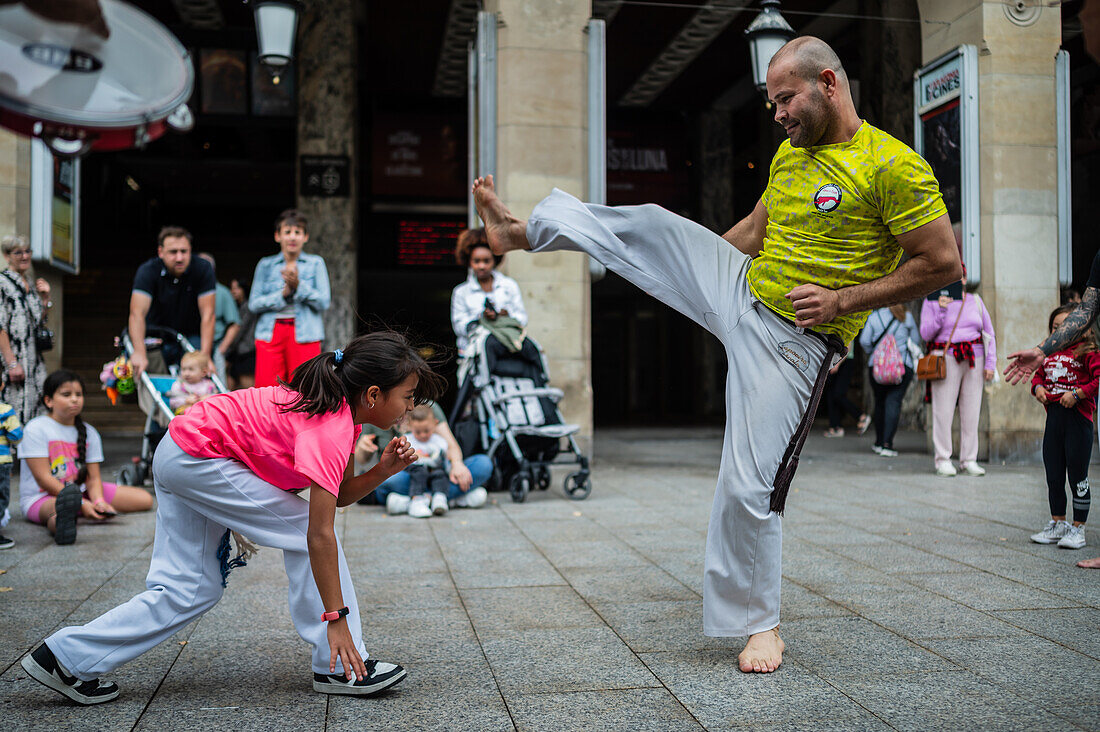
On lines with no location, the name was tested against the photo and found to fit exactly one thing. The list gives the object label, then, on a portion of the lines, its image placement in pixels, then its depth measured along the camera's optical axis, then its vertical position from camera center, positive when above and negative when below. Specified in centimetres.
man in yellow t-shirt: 328 +37
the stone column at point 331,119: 1474 +380
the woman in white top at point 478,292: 827 +70
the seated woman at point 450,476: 711 -73
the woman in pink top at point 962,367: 920 +9
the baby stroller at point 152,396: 801 -17
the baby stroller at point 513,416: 771 -32
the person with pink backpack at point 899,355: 1130 +20
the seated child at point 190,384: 784 -7
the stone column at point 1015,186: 1028 +197
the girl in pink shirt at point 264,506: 296 -41
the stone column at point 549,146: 1000 +231
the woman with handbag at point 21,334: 809 +34
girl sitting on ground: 615 -52
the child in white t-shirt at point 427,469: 696 -67
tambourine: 164 +52
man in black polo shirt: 795 +67
